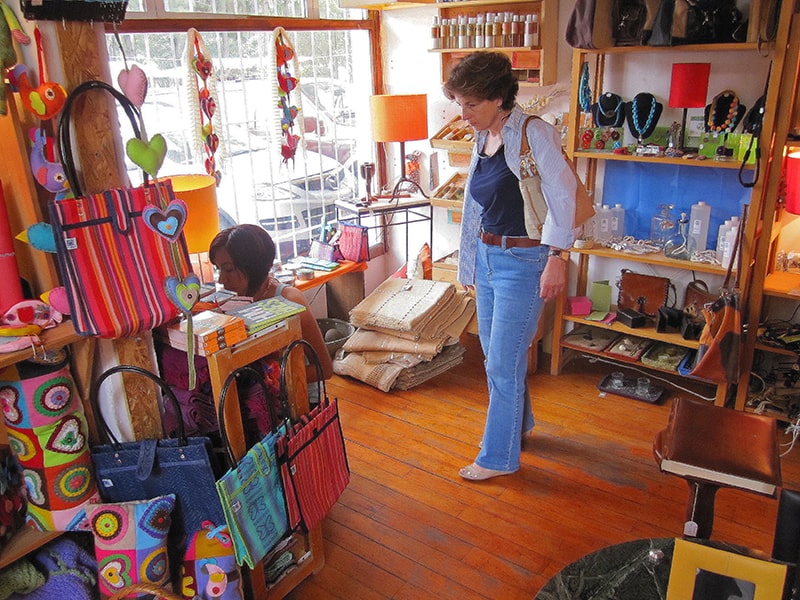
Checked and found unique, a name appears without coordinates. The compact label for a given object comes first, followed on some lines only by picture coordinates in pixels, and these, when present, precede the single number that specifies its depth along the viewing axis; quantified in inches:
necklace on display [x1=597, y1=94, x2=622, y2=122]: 134.0
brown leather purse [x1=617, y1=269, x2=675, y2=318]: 137.9
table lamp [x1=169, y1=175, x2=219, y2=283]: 105.9
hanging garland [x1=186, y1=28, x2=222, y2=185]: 121.9
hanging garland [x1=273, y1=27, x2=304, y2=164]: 137.2
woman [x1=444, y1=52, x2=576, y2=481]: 92.5
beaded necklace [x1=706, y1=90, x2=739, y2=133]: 123.8
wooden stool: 69.9
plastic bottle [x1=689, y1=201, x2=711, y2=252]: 129.0
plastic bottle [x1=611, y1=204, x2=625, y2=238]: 140.5
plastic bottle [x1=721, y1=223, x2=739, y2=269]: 122.4
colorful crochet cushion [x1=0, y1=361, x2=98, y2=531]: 68.9
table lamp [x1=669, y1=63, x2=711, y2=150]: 120.1
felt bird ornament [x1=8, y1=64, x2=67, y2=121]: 62.3
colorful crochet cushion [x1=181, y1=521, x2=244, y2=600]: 74.6
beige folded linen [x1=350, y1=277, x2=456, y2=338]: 144.3
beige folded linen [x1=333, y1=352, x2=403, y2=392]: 140.2
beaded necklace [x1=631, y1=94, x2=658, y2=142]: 131.2
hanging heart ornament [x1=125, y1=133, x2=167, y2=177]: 64.9
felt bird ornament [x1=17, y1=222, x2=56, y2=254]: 63.5
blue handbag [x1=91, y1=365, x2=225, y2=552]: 72.0
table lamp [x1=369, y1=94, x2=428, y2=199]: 149.9
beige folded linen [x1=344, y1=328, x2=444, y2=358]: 142.9
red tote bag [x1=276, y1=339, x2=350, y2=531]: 77.9
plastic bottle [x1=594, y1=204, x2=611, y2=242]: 140.0
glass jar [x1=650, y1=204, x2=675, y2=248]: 136.5
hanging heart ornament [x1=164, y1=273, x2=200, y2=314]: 68.9
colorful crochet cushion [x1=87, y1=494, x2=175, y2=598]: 71.4
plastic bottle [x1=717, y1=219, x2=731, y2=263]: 124.1
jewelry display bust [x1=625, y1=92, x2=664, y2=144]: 131.1
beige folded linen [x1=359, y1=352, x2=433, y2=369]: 142.5
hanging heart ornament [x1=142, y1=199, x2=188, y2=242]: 66.4
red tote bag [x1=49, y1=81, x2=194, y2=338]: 63.5
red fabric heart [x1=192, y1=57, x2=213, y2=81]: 122.6
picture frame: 45.0
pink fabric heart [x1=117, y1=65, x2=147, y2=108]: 66.7
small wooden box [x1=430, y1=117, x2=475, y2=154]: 149.6
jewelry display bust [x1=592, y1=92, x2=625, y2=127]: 133.6
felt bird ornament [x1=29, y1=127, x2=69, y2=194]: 64.8
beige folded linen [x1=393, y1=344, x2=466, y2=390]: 141.9
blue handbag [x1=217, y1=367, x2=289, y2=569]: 70.5
